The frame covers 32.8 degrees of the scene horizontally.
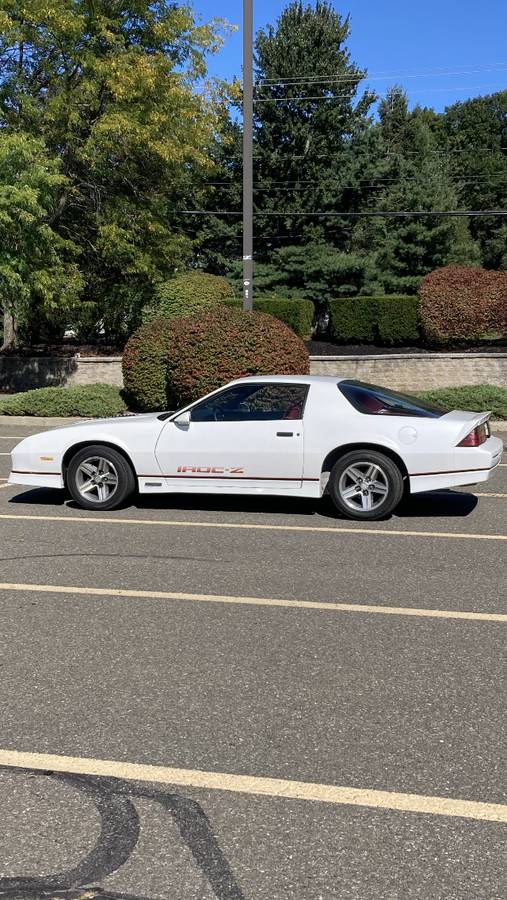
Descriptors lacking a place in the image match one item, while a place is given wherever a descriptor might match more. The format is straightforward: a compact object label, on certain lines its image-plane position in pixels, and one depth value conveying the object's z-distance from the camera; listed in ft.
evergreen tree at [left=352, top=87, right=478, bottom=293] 131.03
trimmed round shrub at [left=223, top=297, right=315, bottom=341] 83.10
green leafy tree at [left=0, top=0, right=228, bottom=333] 67.51
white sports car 26.35
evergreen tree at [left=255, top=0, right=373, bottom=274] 127.75
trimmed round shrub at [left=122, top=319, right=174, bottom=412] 58.95
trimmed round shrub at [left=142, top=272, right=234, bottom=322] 80.74
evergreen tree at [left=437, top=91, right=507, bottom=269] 178.91
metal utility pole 60.70
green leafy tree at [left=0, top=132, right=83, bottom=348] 60.54
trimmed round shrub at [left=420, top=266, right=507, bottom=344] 75.66
